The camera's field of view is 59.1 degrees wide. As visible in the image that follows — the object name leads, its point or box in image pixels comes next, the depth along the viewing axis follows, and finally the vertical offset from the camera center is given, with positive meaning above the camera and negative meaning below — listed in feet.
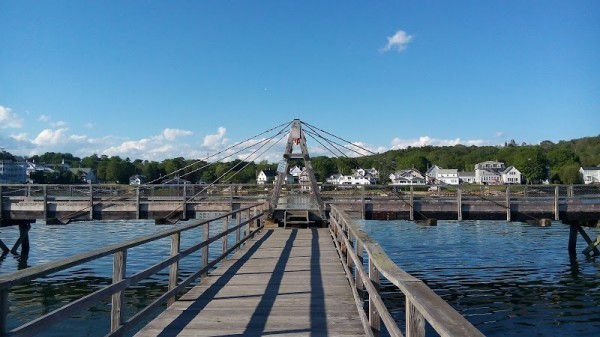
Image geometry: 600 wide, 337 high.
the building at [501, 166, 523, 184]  481.46 +8.15
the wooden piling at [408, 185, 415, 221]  69.97 -3.05
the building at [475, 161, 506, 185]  498.69 +10.72
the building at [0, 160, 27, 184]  502.79 +17.20
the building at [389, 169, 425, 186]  429.87 +7.71
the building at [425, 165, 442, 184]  541.05 +14.67
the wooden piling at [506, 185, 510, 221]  68.33 -2.47
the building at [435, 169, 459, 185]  504.02 +9.23
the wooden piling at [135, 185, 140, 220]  72.70 -2.48
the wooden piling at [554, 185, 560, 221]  68.93 -2.95
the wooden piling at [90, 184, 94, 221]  72.69 -2.61
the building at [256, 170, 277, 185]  481.63 +9.92
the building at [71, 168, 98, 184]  520.92 +13.85
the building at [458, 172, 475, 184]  513.37 +7.26
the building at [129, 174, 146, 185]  493.52 +8.26
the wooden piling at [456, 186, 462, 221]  69.30 -2.83
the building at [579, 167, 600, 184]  431.43 +8.01
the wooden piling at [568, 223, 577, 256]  80.53 -8.52
